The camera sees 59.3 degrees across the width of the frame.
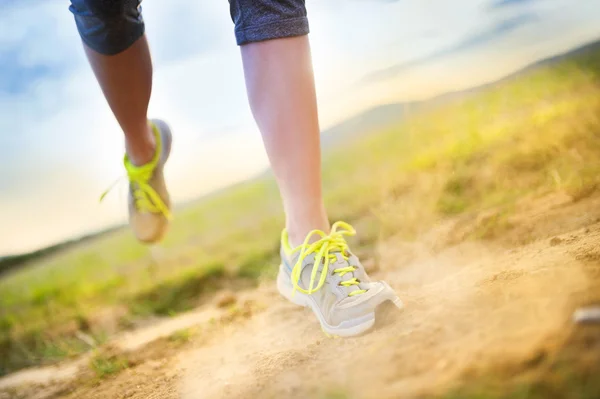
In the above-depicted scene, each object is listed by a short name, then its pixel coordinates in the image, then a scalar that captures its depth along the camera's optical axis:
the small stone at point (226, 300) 1.82
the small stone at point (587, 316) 0.72
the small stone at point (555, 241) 1.25
